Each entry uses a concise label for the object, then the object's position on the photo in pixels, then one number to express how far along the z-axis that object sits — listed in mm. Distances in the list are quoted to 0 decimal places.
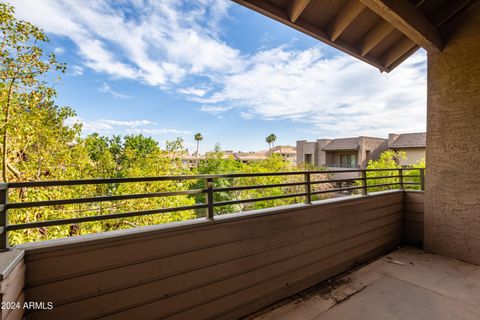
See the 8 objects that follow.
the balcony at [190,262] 1307
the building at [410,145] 15040
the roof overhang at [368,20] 2390
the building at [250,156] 34975
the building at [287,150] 39659
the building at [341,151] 17953
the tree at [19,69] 4320
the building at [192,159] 35719
